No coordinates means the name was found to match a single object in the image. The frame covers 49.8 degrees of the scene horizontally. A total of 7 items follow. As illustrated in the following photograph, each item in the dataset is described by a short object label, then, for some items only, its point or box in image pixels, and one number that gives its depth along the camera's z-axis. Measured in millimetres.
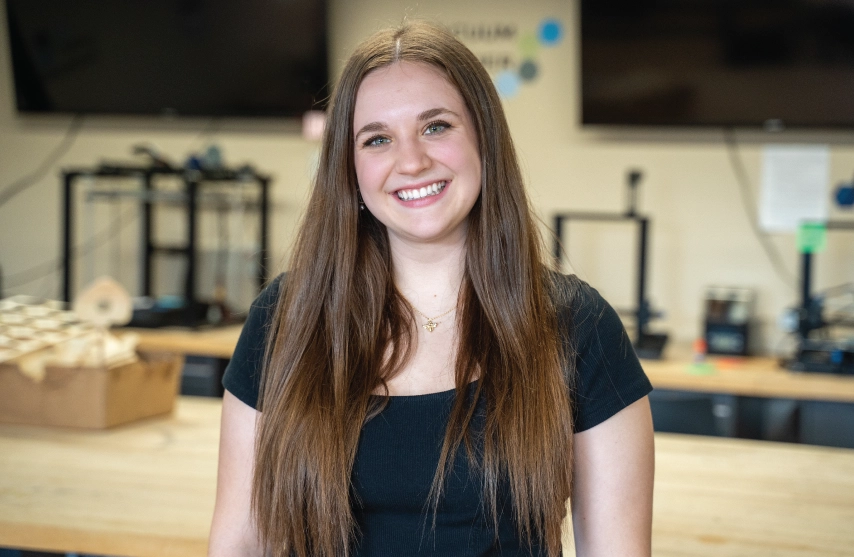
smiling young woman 1295
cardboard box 1997
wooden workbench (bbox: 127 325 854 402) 3109
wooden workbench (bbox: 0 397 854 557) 1435
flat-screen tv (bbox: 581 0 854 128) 3562
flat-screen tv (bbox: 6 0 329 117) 4156
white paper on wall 3732
